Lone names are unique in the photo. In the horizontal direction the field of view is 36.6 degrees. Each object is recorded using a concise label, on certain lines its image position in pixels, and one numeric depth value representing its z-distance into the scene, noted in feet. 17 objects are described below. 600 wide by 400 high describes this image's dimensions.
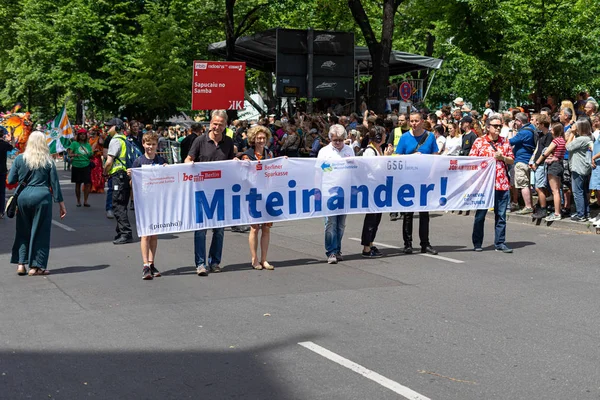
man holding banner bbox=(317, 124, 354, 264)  38.83
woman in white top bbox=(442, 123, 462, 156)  62.80
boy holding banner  34.94
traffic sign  100.12
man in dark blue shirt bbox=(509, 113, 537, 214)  57.00
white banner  35.99
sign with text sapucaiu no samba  70.74
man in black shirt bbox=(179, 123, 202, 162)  62.41
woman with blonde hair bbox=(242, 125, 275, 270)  37.42
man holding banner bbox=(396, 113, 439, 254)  41.70
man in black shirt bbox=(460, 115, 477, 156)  58.59
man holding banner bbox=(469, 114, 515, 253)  41.70
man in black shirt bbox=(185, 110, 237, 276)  35.88
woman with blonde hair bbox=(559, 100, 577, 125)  57.33
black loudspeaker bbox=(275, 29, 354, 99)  75.92
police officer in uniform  47.03
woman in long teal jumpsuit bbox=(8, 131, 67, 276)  35.81
